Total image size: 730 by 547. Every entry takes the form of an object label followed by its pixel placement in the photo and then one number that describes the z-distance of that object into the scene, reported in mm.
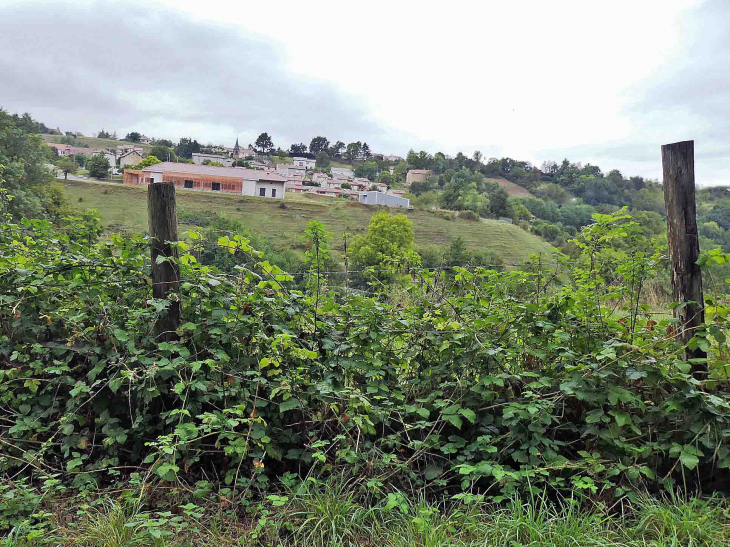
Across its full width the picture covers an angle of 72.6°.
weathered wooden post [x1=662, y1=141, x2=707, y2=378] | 2613
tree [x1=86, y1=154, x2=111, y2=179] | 76750
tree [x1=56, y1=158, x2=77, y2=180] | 69125
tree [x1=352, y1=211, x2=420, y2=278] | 55384
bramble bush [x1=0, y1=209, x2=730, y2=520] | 2395
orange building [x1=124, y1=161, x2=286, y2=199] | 73812
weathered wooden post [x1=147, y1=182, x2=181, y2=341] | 2723
